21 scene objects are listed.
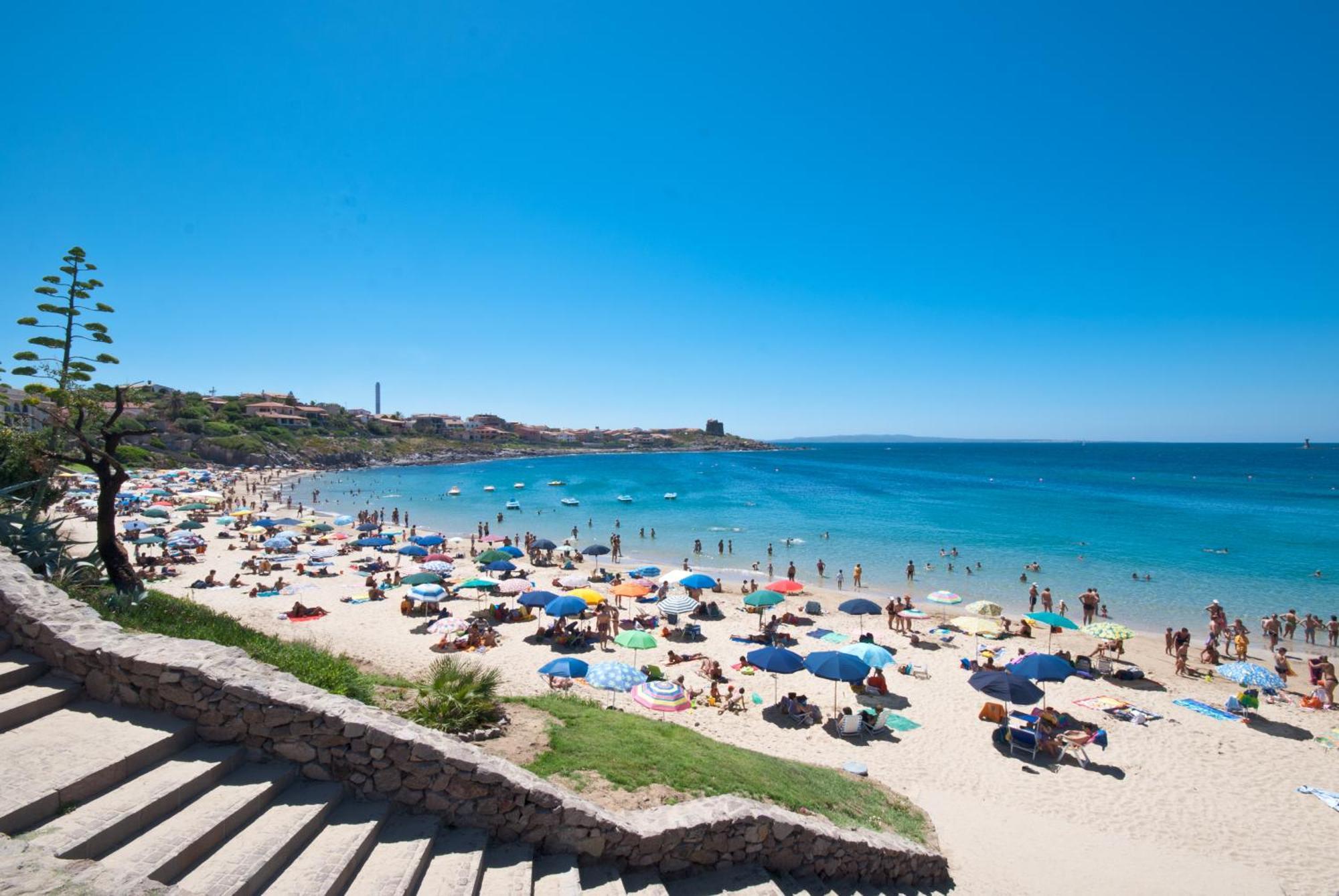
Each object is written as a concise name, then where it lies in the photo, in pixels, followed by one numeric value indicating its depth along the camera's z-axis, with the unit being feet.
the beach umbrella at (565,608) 55.42
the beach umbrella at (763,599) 62.54
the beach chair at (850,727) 41.24
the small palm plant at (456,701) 24.57
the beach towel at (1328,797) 35.06
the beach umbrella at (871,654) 45.34
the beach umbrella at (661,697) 38.01
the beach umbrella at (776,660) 42.73
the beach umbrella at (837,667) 40.37
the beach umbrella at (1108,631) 54.54
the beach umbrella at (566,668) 40.81
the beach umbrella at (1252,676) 44.91
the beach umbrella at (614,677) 38.50
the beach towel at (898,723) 43.21
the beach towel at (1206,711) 46.89
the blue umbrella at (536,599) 58.56
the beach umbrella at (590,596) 60.54
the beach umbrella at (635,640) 48.75
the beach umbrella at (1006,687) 39.65
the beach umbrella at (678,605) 61.72
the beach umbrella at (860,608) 64.03
